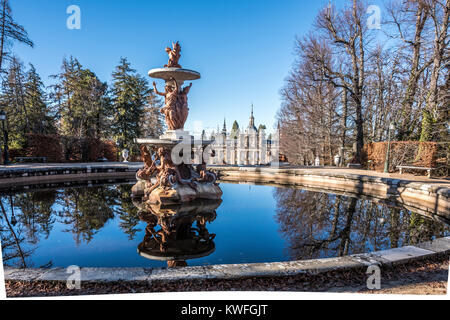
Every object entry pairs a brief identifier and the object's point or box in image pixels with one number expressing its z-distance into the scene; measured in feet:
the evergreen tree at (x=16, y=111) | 72.33
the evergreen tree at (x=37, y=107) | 78.69
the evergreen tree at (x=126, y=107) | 87.20
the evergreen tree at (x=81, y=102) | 80.89
